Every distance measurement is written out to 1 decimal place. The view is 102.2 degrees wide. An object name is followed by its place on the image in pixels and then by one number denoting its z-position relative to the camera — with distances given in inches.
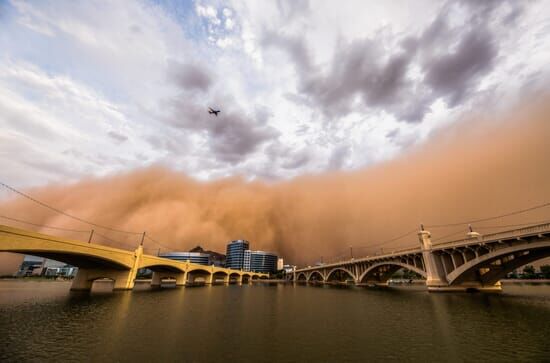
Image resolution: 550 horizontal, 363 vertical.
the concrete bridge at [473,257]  1514.5
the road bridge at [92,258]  1186.3
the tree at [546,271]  5039.4
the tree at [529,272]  5423.2
